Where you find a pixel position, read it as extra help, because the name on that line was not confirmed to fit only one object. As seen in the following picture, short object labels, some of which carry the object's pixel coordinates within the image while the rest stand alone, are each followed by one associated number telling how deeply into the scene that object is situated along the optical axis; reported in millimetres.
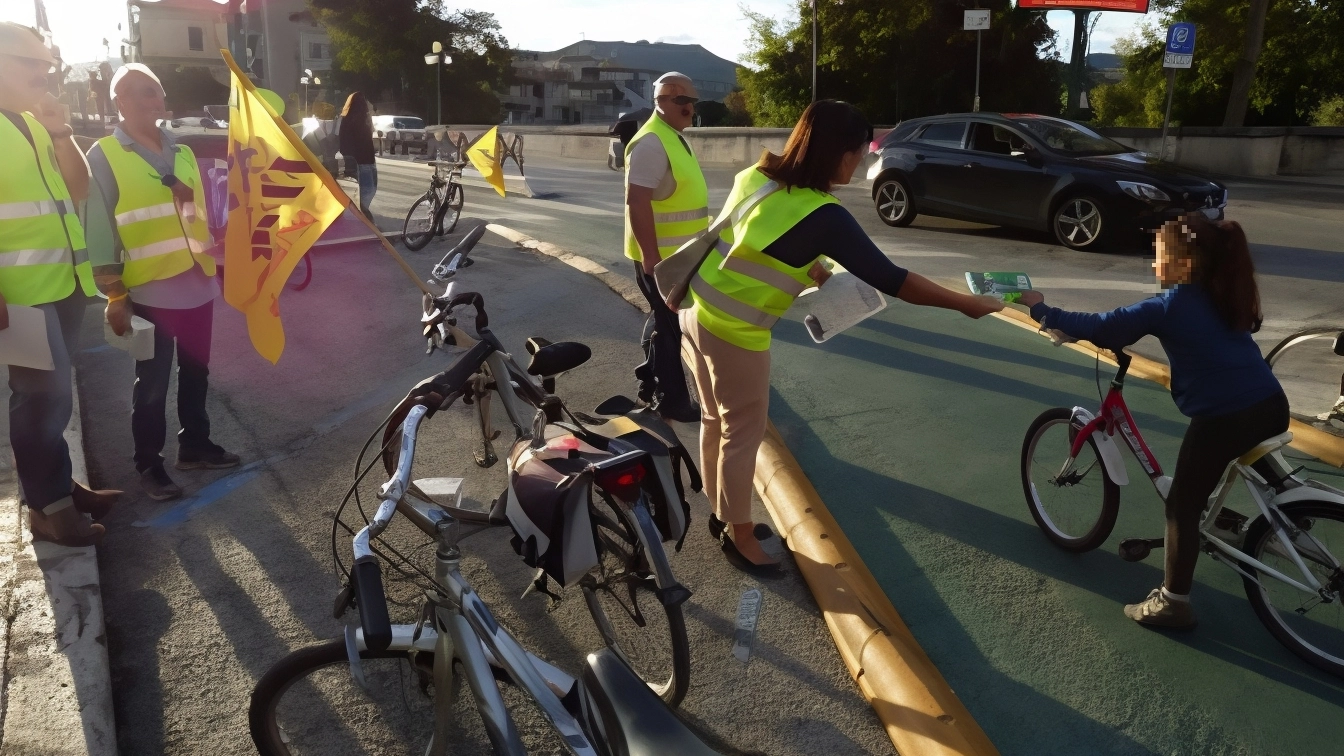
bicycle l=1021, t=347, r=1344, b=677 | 3463
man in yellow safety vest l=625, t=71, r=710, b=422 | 5473
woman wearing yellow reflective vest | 3738
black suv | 12344
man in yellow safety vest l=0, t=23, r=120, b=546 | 4168
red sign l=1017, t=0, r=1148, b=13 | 30688
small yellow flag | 11977
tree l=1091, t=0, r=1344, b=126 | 28094
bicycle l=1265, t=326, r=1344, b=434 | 5828
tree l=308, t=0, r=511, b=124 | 68125
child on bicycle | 3441
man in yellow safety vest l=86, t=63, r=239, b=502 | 4809
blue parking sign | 19672
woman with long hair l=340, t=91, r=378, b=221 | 12680
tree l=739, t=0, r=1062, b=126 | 33719
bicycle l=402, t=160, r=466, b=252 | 12539
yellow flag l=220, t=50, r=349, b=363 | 3576
